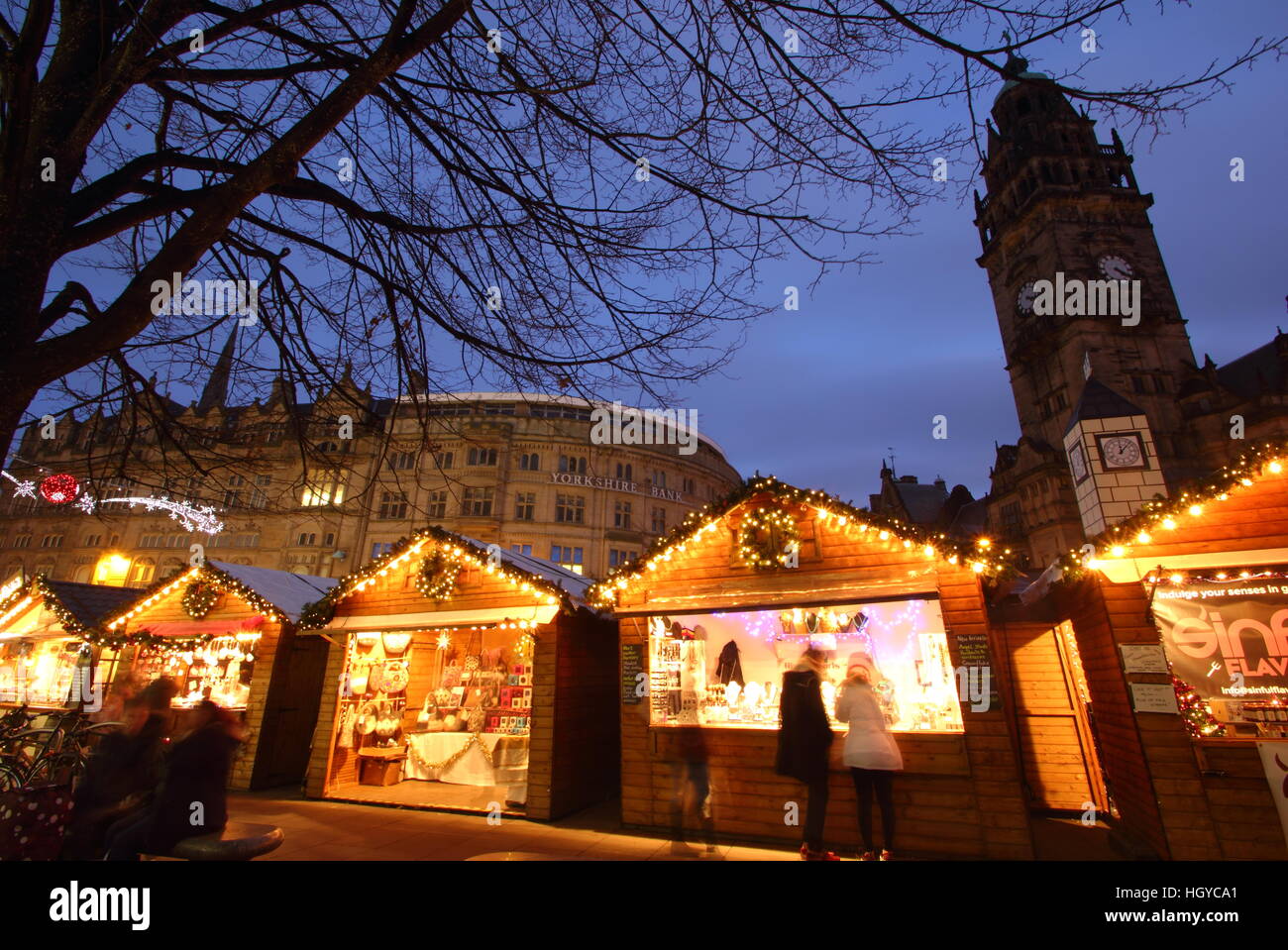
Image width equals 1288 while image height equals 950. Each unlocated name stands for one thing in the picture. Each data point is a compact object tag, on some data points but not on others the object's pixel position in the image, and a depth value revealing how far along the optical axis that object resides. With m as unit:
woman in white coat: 5.91
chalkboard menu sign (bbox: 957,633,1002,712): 6.63
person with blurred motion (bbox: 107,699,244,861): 4.19
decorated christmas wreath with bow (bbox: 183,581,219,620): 12.43
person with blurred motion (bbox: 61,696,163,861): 4.62
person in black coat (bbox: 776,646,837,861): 5.64
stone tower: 38.72
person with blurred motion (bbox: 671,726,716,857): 7.31
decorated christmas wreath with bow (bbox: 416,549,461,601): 10.24
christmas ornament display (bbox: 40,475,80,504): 9.74
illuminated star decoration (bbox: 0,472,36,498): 10.80
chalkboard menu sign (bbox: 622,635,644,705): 8.53
